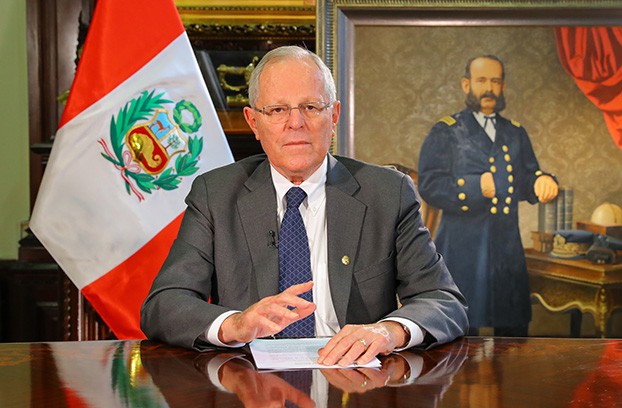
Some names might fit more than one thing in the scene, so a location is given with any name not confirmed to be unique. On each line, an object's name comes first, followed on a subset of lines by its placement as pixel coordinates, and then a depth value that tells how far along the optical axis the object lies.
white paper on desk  1.80
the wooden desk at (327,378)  1.54
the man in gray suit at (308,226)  2.41
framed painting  3.87
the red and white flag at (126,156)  3.42
